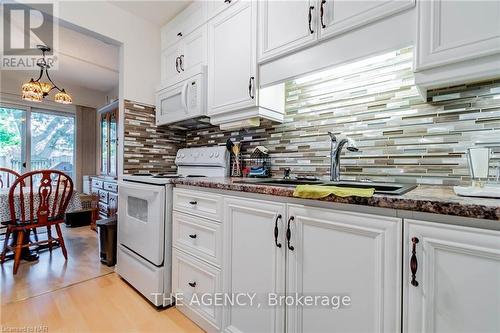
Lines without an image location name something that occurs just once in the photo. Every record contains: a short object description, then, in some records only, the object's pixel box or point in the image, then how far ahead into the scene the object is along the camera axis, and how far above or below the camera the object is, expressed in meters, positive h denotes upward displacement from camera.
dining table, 2.13 -0.43
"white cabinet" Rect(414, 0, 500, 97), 0.85 +0.47
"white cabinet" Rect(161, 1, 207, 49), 1.98 +1.25
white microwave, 1.96 +0.55
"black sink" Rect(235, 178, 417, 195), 0.95 -0.10
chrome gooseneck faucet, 1.36 +0.06
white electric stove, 1.64 -0.46
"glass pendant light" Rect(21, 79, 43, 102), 2.97 +0.89
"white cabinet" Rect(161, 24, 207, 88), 1.97 +0.95
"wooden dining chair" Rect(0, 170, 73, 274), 2.16 -0.44
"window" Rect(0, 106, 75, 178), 3.83 +0.39
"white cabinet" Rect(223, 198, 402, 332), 0.80 -0.40
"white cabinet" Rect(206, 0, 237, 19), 1.75 +1.19
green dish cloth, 0.82 -0.09
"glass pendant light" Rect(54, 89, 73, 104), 3.41 +0.93
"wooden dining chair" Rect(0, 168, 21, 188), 3.31 -0.23
